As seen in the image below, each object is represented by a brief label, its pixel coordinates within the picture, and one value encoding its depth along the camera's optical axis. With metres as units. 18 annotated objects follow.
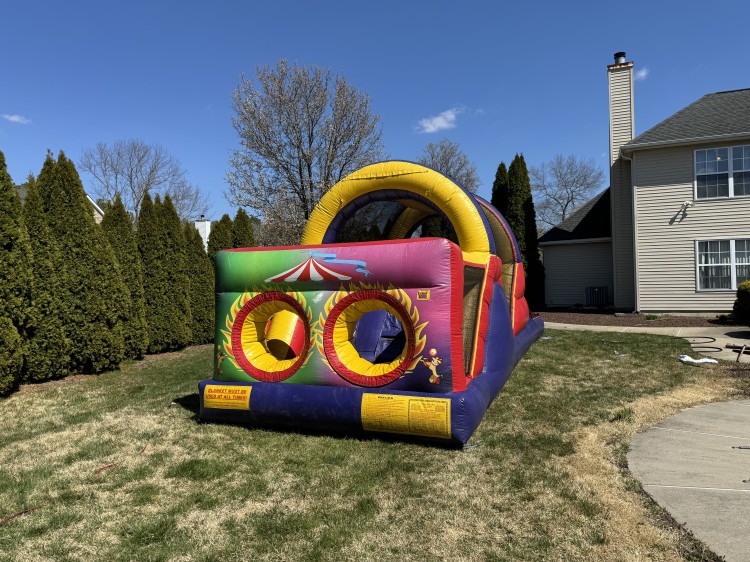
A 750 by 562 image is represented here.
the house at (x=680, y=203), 13.80
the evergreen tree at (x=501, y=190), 17.91
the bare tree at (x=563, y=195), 41.22
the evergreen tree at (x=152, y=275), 10.33
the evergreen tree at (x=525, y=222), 17.70
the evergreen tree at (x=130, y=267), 9.42
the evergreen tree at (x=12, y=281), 6.72
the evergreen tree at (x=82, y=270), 8.09
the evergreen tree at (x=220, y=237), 13.18
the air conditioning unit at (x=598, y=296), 17.67
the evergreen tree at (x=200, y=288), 11.62
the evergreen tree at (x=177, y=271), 10.73
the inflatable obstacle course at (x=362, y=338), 4.45
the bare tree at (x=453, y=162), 35.81
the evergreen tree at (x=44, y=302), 7.49
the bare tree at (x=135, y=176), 38.41
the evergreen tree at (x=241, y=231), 13.54
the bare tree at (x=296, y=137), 18.08
